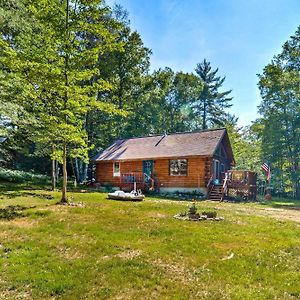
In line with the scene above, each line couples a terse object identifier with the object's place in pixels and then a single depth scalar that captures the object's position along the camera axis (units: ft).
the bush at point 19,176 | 74.23
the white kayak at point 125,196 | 52.29
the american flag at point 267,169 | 75.93
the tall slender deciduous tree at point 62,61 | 40.81
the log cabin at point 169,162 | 73.72
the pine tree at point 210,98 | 148.15
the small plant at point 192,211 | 37.02
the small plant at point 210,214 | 36.52
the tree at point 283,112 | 100.83
